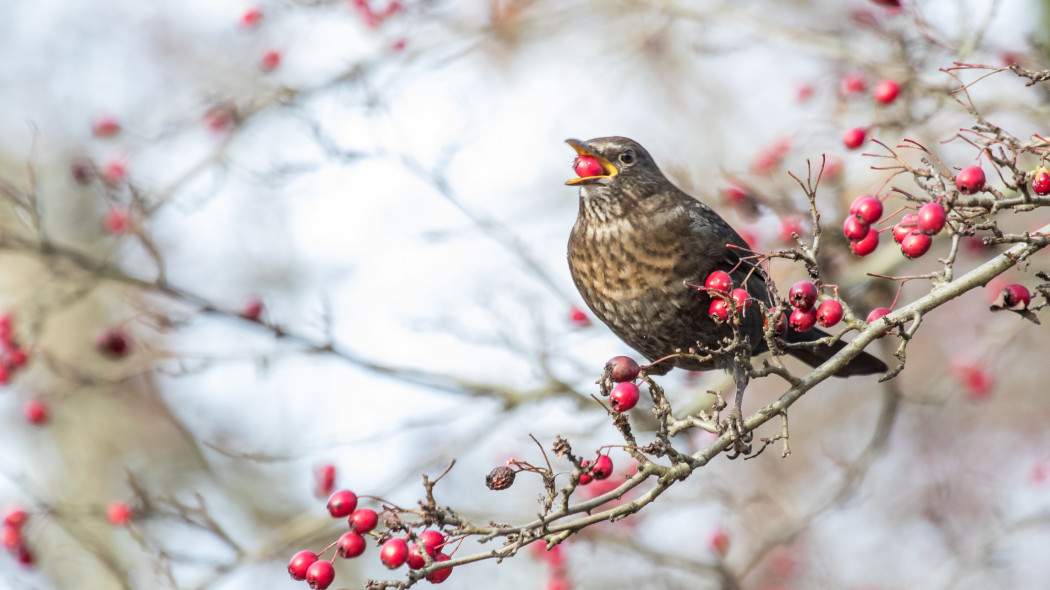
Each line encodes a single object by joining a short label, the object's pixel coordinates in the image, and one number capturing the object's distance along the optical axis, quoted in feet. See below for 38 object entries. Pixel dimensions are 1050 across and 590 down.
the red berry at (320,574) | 14.02
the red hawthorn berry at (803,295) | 14.51
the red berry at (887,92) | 23.30
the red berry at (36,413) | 29.40
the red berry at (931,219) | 12.80
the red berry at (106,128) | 30.96
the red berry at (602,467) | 14.14
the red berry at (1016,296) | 14.23
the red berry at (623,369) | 14.79
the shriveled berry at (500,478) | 13.67
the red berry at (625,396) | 14.17
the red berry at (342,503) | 14.88
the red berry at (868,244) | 14.48
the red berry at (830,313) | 13.96
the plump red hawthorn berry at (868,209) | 14.26
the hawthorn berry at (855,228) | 14.40
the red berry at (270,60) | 31.35
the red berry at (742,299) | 15.15
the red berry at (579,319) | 27.94
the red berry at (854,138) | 23.02
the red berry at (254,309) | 24.18
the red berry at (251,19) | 31.48
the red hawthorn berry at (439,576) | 13.17
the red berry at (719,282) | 15.30
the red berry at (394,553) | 13.53
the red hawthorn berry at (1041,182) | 13.08
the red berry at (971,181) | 13.05
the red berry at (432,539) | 13.57
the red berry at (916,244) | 13.43
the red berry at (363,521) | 14.19
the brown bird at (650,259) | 21.17
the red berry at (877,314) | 14.64
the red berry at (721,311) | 15.40
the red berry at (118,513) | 25.00
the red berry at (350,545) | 14.53
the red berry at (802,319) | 14.66
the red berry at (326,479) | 23.65
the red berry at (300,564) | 14.42
